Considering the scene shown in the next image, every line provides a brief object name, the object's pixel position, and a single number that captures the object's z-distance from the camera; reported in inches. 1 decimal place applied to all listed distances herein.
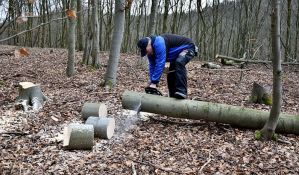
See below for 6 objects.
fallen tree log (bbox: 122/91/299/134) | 186.8
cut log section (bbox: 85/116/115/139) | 175.0
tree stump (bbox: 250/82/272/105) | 240.6
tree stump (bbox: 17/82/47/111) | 220.9
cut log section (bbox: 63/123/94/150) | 162.1
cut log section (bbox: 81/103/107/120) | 192.9
